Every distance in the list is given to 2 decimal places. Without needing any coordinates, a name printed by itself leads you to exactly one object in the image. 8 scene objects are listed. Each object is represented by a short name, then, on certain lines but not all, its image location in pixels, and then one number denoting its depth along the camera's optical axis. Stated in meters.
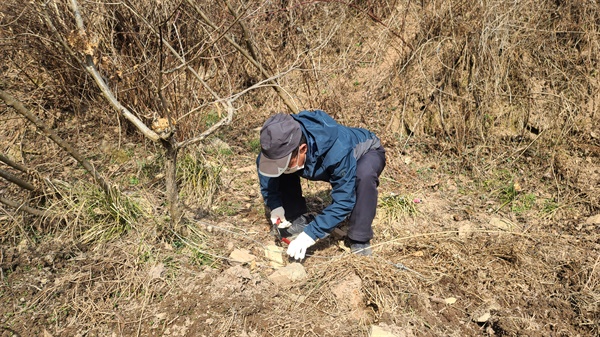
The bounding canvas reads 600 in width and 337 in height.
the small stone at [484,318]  2.38
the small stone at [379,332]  2.20
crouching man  2.34
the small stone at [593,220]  3.18
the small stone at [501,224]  3.23
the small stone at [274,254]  2.81
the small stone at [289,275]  2.59
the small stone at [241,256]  2.76
